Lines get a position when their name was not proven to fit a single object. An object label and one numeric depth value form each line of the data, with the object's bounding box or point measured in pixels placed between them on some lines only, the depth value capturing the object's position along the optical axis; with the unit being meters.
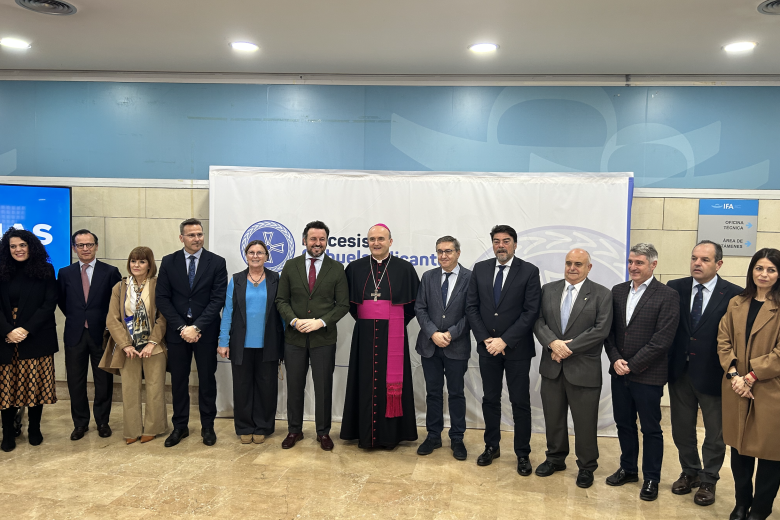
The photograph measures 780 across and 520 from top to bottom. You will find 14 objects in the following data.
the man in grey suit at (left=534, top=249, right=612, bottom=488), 3.84
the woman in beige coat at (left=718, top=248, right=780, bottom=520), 3.16
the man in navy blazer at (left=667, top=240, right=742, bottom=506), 3.59
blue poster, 5.30
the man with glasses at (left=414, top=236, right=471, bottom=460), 4.35
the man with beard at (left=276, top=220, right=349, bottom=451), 4.50
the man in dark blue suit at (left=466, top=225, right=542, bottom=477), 4.10
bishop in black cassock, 4.48
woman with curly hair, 4.32
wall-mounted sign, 5.18
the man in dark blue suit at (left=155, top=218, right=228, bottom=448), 4.52
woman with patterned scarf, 4.52
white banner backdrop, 4.95
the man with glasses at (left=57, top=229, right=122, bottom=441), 4.64
